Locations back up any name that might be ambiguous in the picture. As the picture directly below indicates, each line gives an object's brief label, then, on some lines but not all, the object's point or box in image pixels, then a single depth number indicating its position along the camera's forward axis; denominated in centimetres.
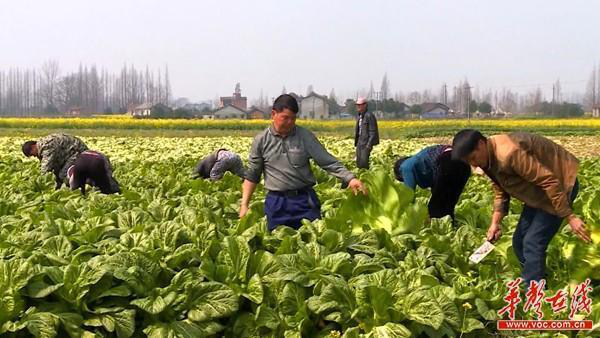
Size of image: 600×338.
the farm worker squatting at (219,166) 970
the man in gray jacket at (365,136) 1266
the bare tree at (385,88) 11706
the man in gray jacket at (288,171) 563
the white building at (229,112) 8394
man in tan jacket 425
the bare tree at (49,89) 12128
